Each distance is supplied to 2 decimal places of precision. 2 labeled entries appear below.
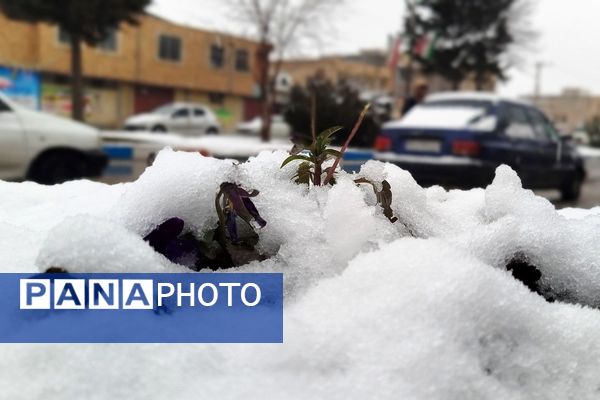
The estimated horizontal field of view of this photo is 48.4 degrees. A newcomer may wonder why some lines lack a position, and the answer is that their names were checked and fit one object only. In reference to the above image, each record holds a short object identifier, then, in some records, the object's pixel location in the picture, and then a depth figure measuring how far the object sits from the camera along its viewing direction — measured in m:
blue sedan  7.64
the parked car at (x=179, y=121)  26.41
